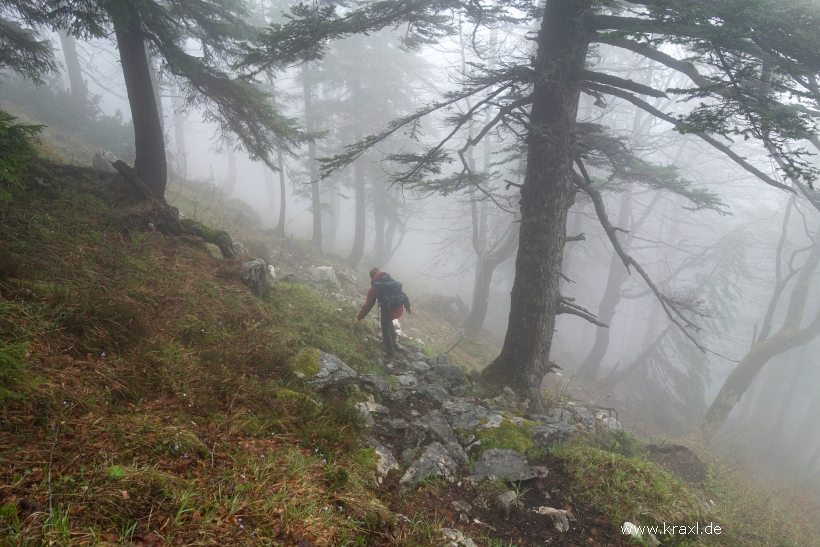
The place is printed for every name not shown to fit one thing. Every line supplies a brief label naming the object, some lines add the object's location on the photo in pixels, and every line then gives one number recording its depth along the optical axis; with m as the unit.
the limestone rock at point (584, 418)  6.97
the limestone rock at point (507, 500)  3.81
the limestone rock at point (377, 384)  5.80
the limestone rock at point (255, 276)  7.22
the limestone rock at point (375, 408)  5.28
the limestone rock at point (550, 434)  5.11
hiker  8.31
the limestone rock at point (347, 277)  16.65
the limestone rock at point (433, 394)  6.07
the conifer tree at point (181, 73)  7.45
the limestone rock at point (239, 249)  9.23
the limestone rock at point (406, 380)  6.50
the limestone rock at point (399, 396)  5.81
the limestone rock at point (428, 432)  4.75
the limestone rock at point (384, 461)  4.01
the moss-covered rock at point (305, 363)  5.20
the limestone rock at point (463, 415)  5.34
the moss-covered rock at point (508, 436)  4.91
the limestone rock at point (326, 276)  13.97
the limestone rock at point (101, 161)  10.88
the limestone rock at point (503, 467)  4.30
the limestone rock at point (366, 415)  4.80
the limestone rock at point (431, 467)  3.99
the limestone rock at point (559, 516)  3.69
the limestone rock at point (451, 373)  7.30
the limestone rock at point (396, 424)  4.99
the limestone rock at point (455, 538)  3.24
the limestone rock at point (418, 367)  7.63
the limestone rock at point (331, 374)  5.16
